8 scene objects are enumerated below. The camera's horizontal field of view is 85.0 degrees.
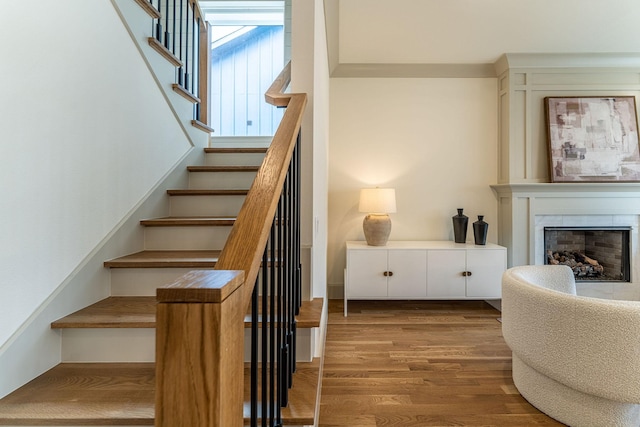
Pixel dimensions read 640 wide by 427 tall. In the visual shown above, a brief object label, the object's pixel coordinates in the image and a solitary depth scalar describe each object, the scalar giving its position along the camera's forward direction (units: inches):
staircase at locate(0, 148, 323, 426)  43.2
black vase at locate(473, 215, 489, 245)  141.1
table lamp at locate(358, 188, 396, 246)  136.1
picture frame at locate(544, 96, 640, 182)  139.8
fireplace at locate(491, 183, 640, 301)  140.6
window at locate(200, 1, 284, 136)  169.2
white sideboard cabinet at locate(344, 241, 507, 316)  134.0
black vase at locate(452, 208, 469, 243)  145.2
